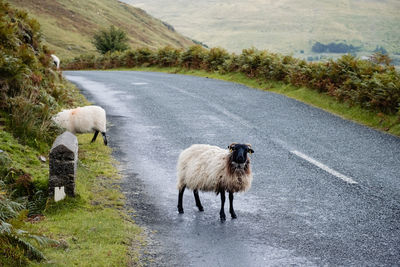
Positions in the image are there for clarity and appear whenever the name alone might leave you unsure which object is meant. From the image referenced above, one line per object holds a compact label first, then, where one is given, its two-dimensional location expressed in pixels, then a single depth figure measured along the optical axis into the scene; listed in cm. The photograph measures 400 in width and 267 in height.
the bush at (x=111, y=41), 5397
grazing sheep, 982
